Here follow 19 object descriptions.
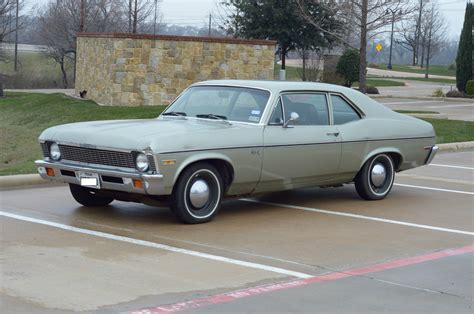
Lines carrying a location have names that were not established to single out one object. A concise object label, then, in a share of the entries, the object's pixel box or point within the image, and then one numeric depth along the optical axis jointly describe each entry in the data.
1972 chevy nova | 8.30
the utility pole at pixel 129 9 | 38.59
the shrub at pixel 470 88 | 38.12
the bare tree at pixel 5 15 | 35.03
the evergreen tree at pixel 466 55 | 40.72
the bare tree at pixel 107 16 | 43.91
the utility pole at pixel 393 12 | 24.75
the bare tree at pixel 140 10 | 38.94
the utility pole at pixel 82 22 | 33.28
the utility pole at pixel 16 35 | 39.78
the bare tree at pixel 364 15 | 24.45
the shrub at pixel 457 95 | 38.03
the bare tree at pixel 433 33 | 67.10
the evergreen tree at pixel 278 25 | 36.75
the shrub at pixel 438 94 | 38.06
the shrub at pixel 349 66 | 39.81
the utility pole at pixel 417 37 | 65.76
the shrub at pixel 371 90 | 39.22
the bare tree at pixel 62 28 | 44.38
